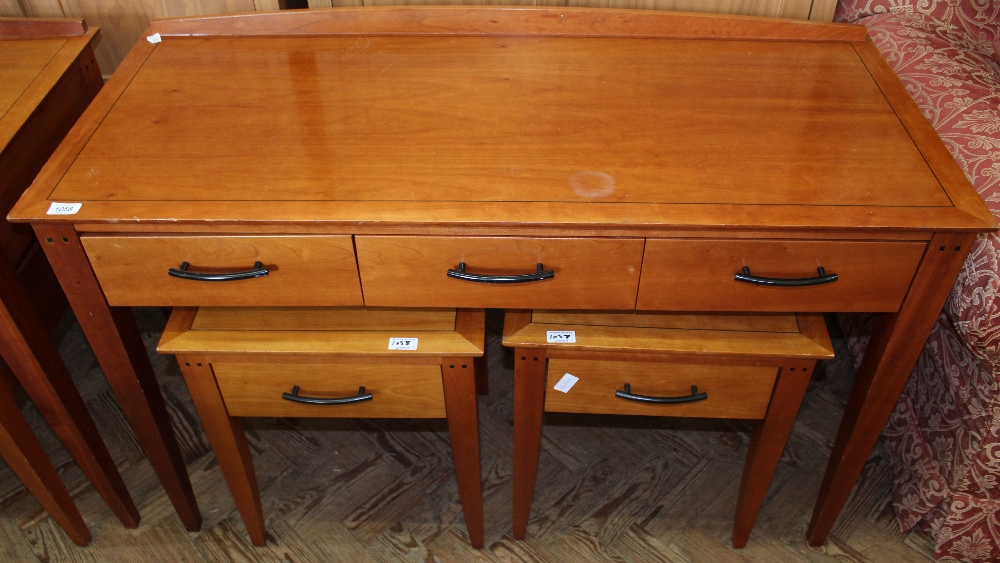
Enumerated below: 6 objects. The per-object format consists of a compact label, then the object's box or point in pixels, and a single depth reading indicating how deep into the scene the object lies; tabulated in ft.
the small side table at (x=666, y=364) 3.67
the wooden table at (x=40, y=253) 3.72
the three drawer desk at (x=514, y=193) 3.24
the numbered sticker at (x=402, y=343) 3.66
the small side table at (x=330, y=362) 3.68
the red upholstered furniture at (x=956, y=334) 3.67
